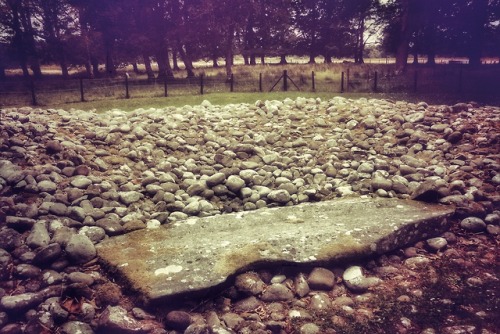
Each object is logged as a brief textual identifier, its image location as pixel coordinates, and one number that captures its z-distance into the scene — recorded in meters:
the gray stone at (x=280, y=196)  5.43
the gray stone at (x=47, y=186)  5.07
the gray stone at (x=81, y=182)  5.34
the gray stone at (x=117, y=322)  3.01
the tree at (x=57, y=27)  24.67
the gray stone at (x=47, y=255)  3.77
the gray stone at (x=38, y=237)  4.00
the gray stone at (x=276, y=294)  3.54
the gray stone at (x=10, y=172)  5.07
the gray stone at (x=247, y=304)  3.42
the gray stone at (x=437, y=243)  4.32
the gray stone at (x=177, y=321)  3.14
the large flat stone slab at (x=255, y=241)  3.62
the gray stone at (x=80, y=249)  3.87
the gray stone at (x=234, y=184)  5.65
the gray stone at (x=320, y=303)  3.42
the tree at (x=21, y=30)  23.22
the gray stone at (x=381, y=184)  5.73
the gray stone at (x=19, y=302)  3.16
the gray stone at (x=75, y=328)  3.01
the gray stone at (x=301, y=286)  3.58
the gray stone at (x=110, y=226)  4.49
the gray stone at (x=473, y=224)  4.61
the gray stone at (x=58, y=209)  4.62
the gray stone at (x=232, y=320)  3.21
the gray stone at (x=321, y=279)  3.67
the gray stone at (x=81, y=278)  3.59
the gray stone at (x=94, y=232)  4.34
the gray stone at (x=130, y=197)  5.28
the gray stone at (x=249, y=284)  3.57
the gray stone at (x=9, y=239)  3.91
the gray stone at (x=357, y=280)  3.65
